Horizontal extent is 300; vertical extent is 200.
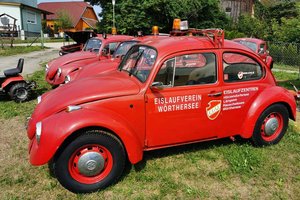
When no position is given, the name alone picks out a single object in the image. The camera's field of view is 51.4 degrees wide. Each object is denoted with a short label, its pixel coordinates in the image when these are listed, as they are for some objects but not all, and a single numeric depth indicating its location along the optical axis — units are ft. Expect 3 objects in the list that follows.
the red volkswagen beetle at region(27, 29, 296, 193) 12.46
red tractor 25.48
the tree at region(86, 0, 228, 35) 84.07
